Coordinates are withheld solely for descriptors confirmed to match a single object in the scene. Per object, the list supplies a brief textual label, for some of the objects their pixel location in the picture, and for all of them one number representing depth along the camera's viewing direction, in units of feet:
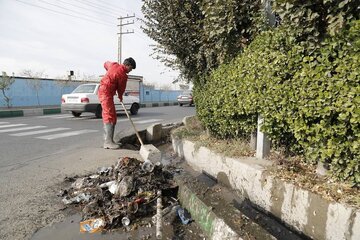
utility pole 110.63
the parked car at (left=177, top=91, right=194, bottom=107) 90.07
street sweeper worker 19.12
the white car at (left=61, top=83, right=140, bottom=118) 41.98
